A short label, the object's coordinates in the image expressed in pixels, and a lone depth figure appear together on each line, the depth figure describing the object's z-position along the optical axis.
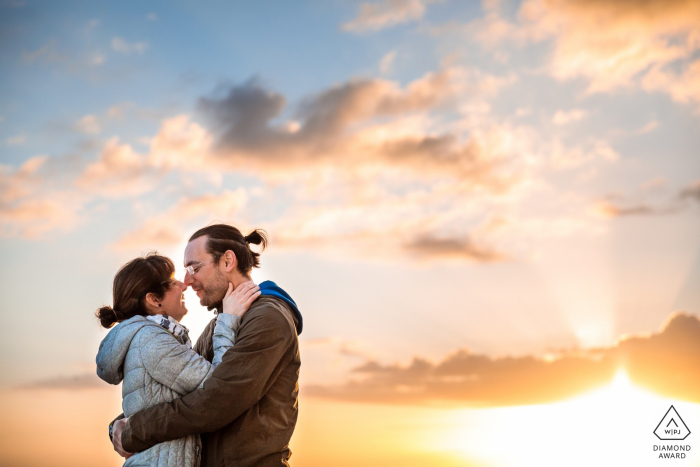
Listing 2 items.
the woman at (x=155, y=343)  4.60
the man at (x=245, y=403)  4.42
